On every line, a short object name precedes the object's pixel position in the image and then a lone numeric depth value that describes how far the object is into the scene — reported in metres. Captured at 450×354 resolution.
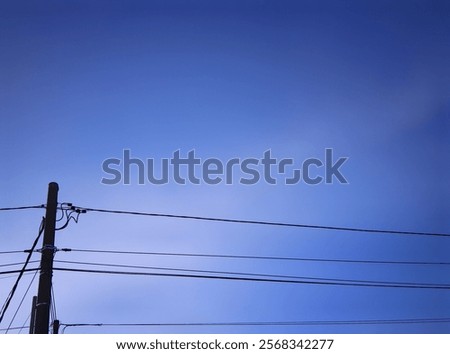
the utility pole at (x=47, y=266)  10.09
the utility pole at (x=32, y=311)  18.12
